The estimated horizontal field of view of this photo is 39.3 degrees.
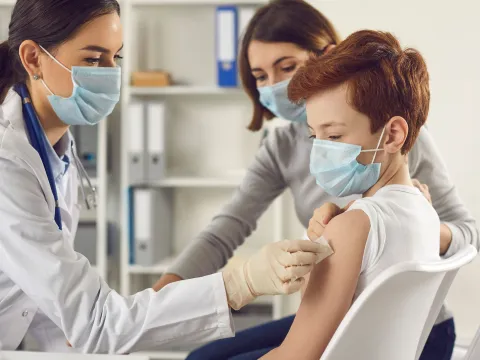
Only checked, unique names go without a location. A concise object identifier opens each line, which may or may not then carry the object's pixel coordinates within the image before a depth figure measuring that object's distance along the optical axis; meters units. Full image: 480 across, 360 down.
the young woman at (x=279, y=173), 1.56
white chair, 0.94
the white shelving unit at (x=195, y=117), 3.27
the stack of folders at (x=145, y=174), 2.91
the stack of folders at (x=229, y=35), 2.88
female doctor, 1.15
